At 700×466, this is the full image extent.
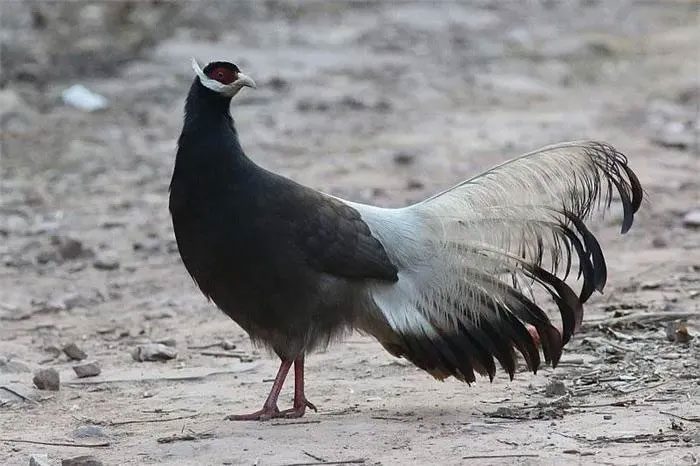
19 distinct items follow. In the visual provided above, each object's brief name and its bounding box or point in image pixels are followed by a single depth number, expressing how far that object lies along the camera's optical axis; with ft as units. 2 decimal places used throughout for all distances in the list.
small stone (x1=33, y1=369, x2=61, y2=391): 39.27
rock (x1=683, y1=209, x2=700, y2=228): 58.85
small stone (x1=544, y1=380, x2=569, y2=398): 36.27
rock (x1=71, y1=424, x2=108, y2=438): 34.35
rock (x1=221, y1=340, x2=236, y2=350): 44.44
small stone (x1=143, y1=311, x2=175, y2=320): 48.98
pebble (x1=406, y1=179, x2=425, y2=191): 67.87
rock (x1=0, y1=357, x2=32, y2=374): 41.25
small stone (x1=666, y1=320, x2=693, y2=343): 40.19
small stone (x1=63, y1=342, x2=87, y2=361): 43.42
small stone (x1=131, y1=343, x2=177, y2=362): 43.14
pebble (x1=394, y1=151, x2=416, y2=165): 73.46
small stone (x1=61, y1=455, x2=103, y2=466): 30.45
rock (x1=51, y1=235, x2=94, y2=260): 56.65
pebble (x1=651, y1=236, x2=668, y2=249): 55.52
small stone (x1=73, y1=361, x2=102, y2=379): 40.91
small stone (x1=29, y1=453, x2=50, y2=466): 30.63
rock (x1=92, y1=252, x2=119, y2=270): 55.36
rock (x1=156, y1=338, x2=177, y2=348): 45.03
